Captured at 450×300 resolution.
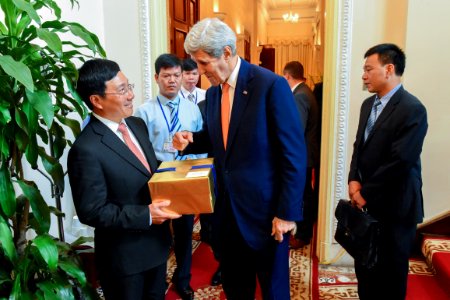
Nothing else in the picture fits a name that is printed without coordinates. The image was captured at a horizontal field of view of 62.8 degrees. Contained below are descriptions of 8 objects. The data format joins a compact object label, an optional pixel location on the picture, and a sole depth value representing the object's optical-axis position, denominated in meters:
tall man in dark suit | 1.43
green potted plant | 1.32
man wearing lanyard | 2.34
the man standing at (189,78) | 3.06
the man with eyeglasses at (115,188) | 1.31
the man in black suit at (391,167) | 1.76
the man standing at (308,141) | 3.31
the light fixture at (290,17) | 10.75
